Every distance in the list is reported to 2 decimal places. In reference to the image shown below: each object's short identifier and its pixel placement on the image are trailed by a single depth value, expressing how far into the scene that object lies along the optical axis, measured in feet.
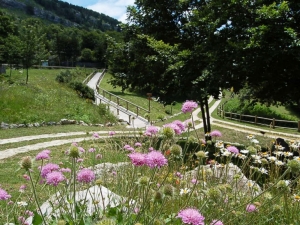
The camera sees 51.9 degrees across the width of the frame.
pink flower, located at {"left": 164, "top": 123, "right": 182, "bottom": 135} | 9.07
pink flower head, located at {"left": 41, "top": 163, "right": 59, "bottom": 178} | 8.46
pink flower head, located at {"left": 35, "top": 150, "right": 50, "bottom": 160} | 8.81
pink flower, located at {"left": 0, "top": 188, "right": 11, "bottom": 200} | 8.00
